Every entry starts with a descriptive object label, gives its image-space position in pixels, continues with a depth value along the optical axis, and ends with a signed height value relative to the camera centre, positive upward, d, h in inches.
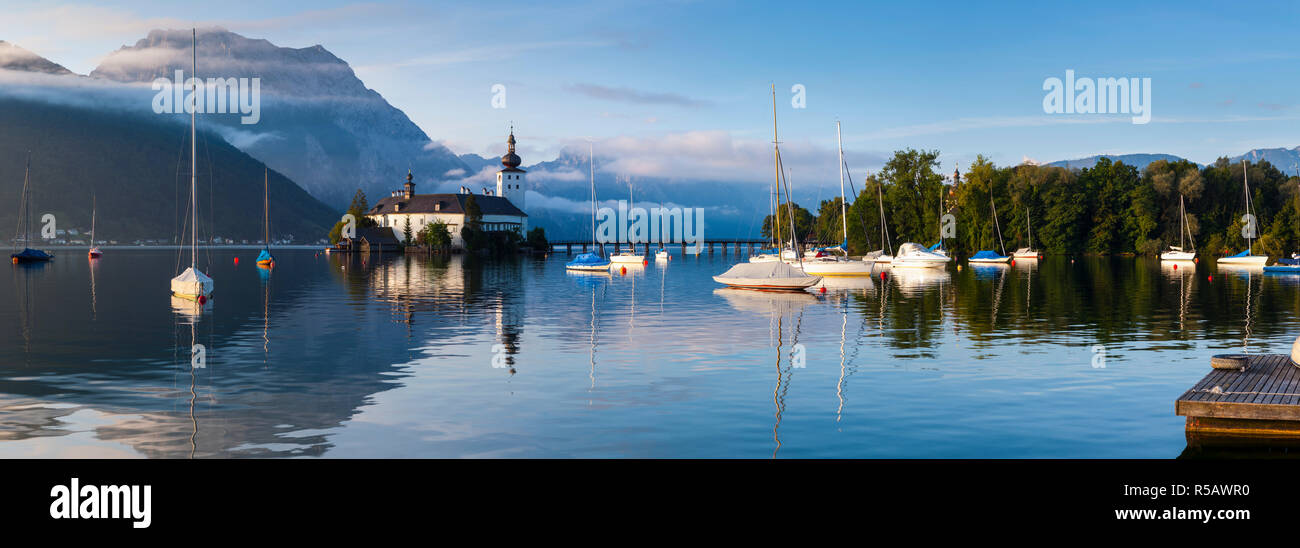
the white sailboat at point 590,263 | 4109.3 -54.3
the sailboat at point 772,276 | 2527.1 -73.8
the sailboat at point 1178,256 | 4867.1 -45.1
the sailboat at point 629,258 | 4759.1 -37.2
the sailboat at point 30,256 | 5064.0 -8.2
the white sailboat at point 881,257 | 4501.0 -38.9
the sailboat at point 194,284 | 2123.5 -71.8
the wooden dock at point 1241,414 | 685.9 -126.0
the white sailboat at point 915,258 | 4404.5 -42.9
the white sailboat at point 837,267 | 3417.8 -65.7
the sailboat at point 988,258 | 5236.2 -53.2
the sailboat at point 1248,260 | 4523.6 -64.6
